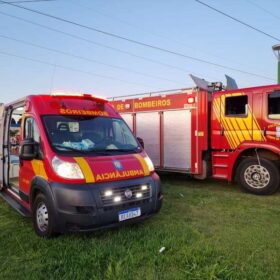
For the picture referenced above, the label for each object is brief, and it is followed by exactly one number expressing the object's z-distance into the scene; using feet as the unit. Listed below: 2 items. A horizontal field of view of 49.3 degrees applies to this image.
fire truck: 23.43
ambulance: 13.41
